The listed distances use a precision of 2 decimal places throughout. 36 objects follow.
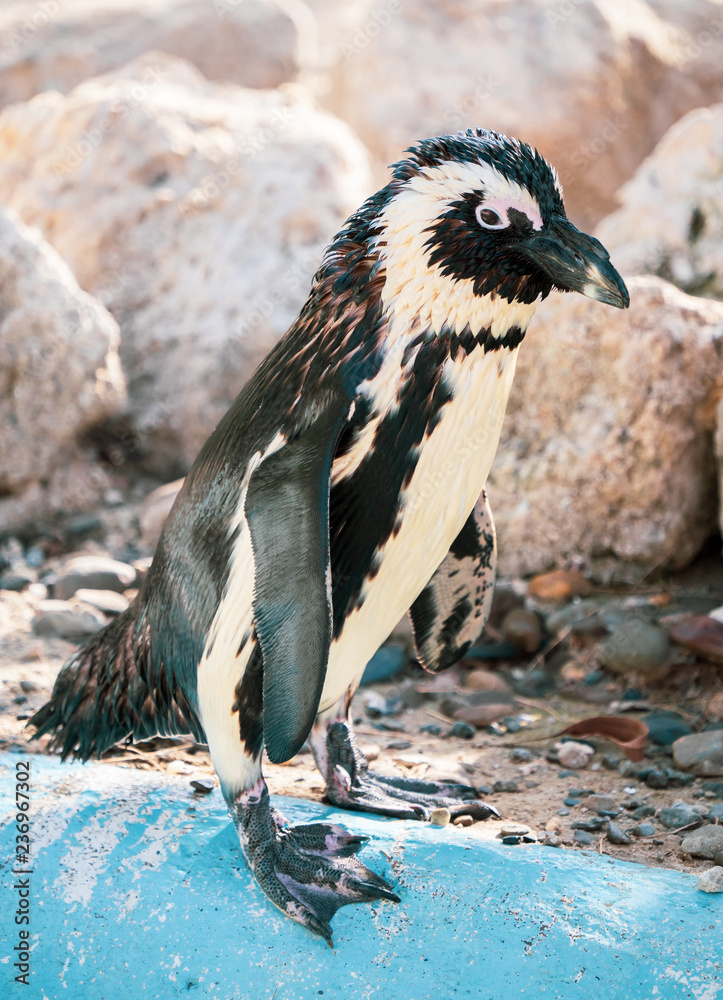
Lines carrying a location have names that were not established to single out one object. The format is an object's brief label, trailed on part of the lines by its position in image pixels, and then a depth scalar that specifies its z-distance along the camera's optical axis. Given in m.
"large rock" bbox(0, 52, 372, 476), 9.55
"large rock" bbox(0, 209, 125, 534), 8.73
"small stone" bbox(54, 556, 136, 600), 7.50
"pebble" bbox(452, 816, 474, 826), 4.33
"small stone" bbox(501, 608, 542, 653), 6.86
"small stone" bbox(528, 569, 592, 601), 7.10
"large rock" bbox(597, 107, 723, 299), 8.30
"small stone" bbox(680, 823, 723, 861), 4.05
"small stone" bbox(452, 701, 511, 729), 5.95
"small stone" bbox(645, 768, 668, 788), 4.94
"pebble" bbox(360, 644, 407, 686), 6.71
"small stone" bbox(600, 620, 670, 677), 6.21
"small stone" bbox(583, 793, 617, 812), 4.65
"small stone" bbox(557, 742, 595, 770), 5.29
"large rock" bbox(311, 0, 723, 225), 14.44
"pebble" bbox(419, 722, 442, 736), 5.88
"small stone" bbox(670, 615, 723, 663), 6.02
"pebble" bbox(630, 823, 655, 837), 4.34
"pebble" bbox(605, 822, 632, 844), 4.25
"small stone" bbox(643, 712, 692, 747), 5.50
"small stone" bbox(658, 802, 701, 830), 4.43
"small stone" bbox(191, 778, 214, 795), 4.48
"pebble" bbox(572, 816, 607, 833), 4.39
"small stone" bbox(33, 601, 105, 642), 6.77
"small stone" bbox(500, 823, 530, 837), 4.16
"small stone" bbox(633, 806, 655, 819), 4.55
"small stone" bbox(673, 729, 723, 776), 5.05
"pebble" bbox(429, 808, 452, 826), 4.27
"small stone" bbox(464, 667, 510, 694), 6.58
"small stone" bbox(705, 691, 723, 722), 5.77
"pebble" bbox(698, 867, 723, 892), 3.63
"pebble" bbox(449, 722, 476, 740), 5.80
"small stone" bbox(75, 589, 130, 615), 7.19
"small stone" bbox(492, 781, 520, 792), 4.90
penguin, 3.36
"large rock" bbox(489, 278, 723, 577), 6.87
